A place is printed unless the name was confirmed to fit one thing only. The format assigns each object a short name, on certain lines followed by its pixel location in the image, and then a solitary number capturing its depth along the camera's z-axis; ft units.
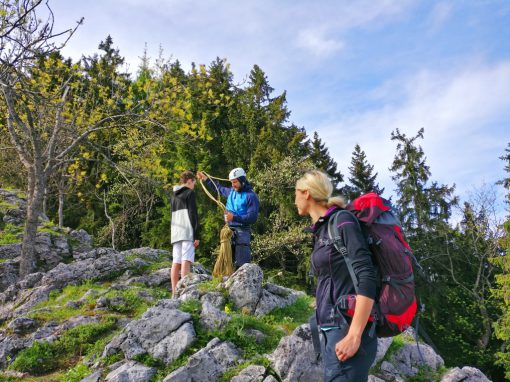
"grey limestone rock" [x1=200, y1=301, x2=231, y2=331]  21.11
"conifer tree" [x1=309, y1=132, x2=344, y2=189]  95.91
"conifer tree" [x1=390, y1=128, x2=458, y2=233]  103.81
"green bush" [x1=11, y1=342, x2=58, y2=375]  22.70
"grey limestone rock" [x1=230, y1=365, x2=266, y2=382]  17.75
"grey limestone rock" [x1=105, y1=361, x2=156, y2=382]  18.44
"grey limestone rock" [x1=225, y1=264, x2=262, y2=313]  25.04
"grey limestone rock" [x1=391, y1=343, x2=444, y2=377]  21.38
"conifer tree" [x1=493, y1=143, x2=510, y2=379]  84.17
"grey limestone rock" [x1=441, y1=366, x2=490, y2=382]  20.85
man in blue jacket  25.94
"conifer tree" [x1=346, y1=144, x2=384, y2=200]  108.17
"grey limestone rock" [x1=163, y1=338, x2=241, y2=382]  18.11
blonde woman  9.68
